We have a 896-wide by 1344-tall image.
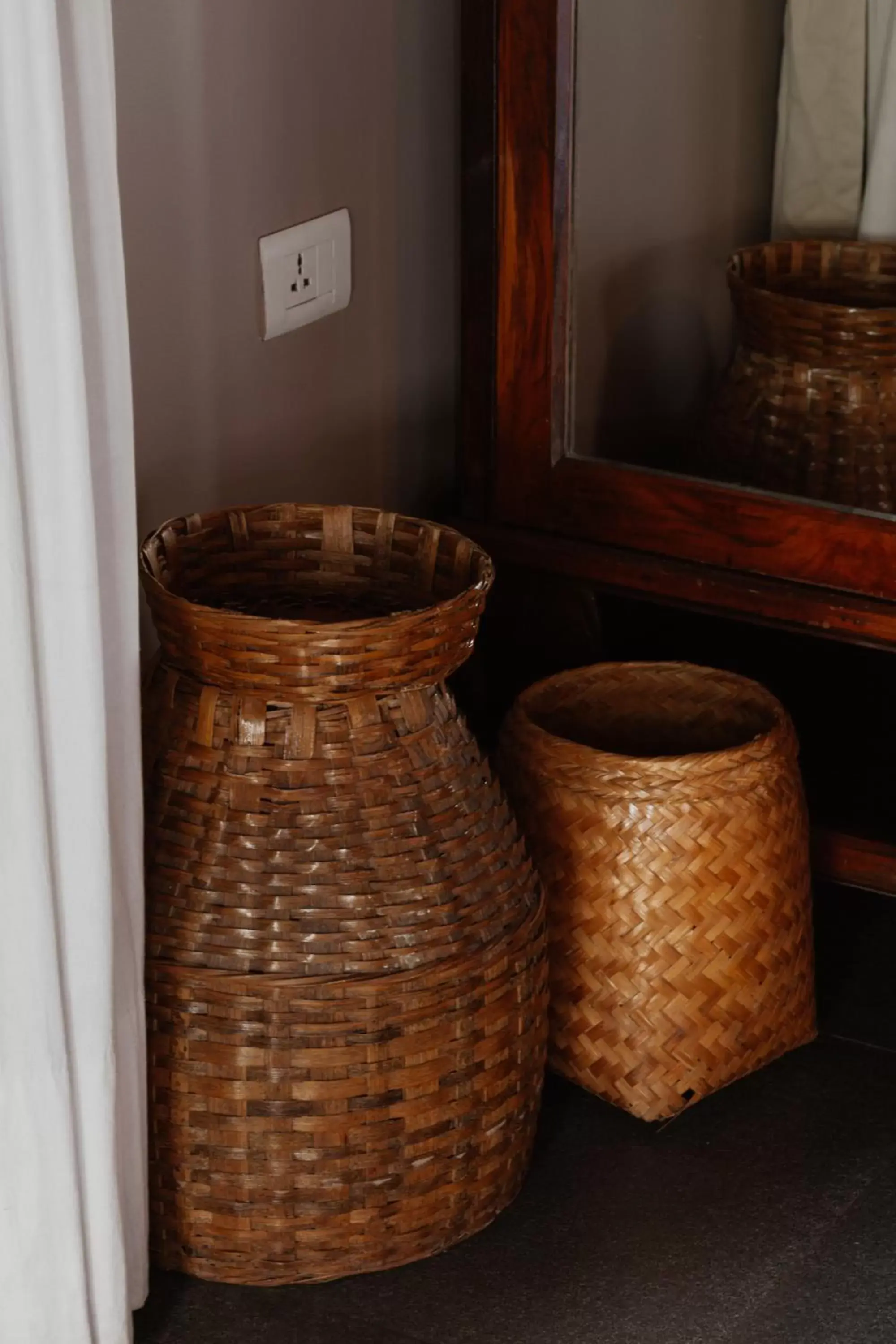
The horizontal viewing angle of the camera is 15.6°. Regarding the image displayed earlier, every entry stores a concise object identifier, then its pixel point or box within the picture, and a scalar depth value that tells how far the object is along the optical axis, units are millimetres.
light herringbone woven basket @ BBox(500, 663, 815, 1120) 2575
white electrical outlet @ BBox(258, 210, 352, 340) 2677
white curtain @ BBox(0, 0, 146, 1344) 2141
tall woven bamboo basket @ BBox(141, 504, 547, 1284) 2358
